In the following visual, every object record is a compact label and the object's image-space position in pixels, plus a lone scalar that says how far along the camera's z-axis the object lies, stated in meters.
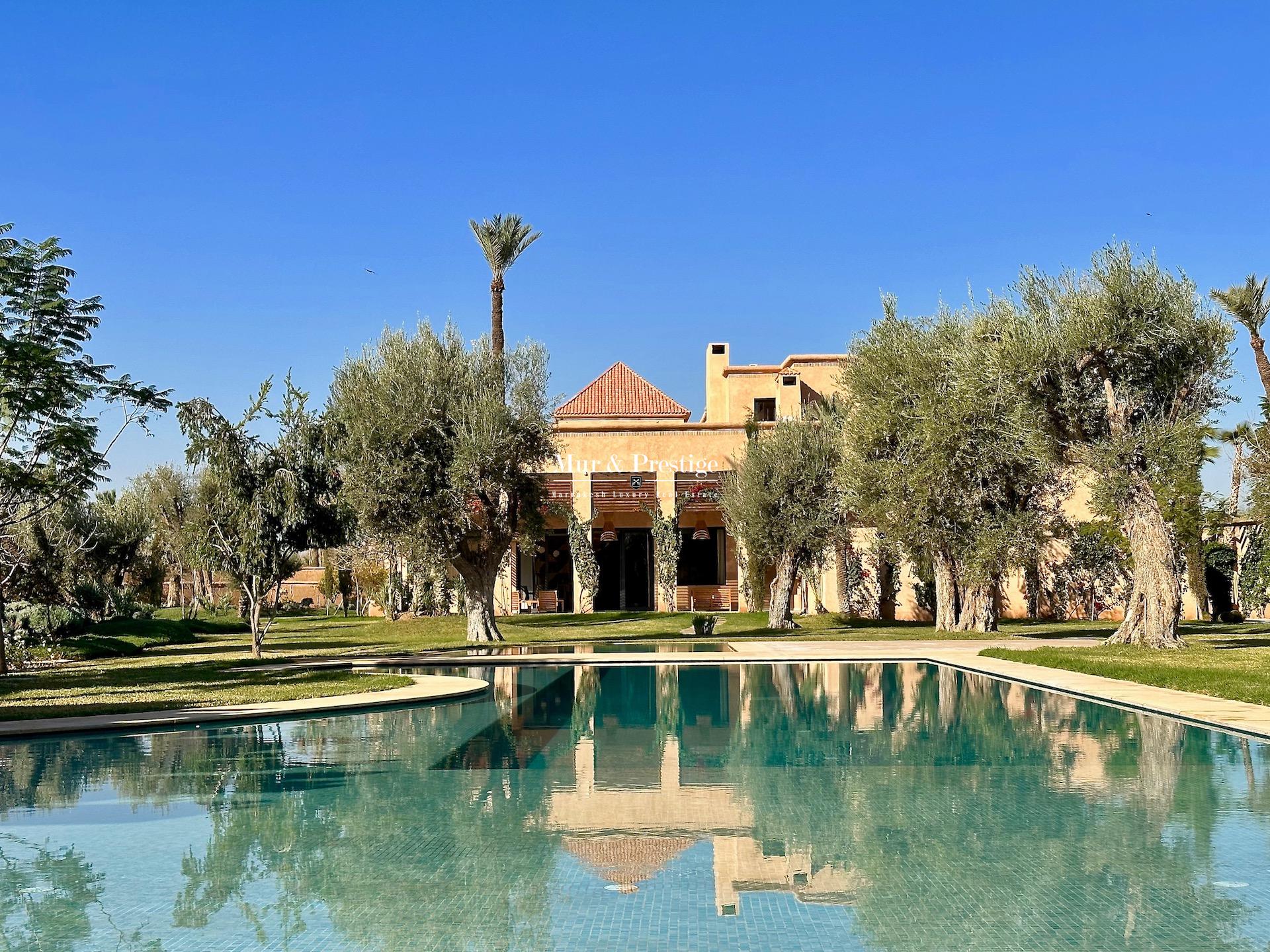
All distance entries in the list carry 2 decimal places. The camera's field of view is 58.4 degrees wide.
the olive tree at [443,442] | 22.30
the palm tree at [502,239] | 31.03
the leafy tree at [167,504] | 40.22
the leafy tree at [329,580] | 45.81
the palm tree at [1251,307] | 31.16
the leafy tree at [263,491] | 20.44
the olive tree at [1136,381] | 19.75
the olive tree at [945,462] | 23.66
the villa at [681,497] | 34.97
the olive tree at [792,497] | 28.83
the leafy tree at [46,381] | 16.47
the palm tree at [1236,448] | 30.33
